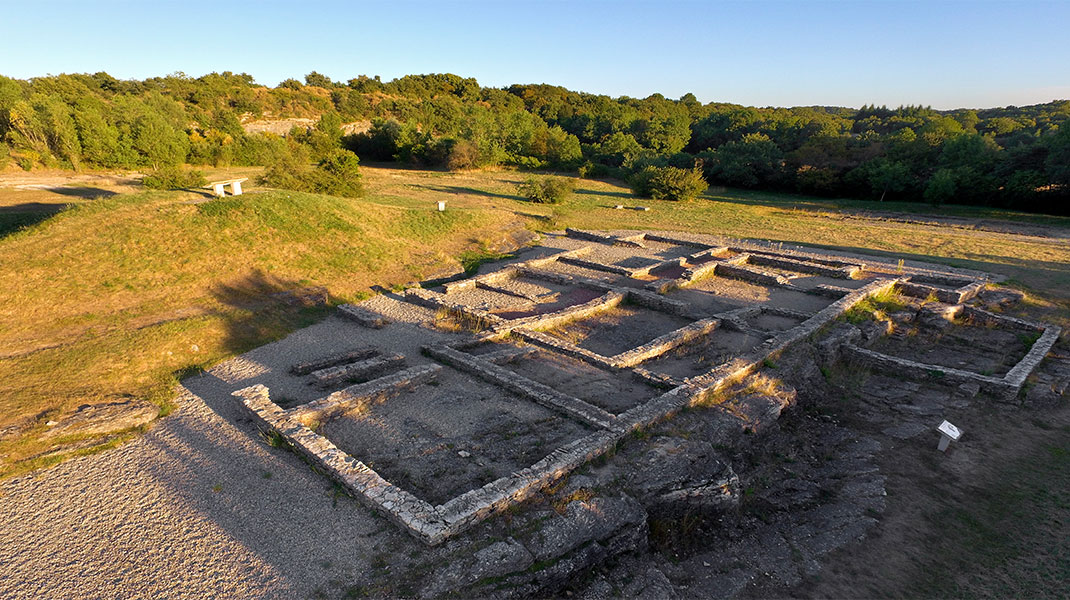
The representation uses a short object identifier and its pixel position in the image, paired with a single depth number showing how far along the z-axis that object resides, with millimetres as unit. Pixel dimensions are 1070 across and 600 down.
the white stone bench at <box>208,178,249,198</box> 18359
